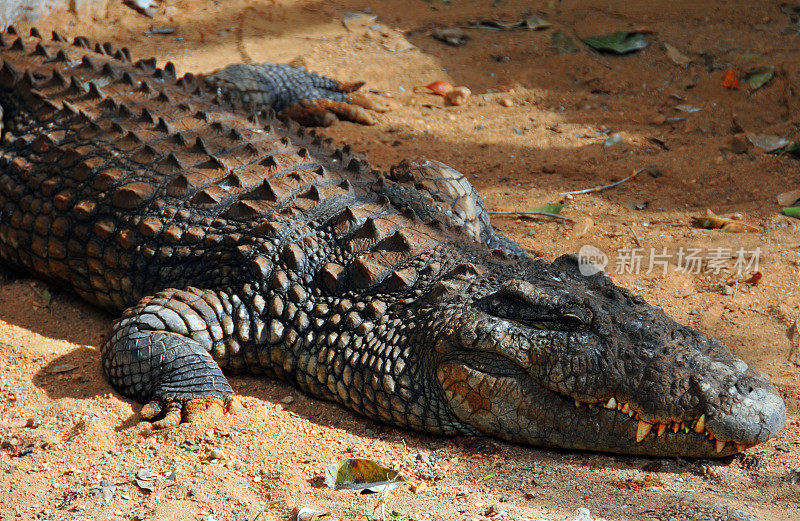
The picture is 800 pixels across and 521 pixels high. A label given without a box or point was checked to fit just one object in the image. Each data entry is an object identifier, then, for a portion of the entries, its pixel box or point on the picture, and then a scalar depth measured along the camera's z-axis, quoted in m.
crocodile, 6.53
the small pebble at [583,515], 5.93
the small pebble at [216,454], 6.85
